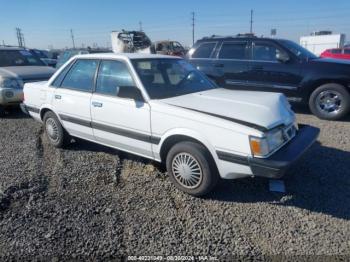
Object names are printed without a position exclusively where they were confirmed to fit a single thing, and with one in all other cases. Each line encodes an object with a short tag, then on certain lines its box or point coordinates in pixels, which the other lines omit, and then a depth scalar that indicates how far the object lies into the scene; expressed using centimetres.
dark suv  646
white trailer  3241
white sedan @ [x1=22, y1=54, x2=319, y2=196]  300
